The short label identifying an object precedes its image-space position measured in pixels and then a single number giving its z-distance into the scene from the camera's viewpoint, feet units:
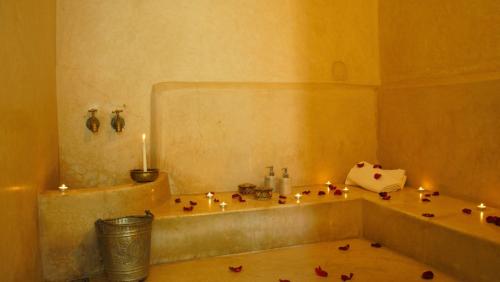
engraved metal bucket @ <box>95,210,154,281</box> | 7.55
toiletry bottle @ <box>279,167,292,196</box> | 11.16
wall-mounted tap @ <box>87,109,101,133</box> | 10.49
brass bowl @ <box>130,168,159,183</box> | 9.62
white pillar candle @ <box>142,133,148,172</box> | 9.58
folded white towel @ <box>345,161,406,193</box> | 11.46
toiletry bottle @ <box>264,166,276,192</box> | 11.40
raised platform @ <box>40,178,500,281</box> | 7.80
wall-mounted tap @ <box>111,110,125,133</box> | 10.77
